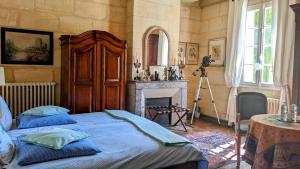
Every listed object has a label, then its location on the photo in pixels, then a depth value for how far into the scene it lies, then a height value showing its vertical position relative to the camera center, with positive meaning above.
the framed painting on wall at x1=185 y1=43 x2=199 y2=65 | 5.93 +0.49
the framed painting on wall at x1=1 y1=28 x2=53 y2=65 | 3.88 +0.41
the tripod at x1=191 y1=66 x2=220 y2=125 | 5.21 -0.48
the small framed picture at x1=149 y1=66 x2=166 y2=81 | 4.91 +0.04
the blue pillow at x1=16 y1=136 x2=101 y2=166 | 1.81 -0.64
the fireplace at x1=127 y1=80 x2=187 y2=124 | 4.59 -0.43
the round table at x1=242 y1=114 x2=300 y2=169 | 2.30 -0.68
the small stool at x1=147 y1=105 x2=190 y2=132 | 4.65 -0.73
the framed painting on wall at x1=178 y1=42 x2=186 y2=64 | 5.55 +0.53
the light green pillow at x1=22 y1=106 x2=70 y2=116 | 2.99 -0.51
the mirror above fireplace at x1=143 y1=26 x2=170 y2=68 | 4.86 +0.53
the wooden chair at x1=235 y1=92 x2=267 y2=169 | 3.58 -0.46
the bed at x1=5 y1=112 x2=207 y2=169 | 1.86 -0.69
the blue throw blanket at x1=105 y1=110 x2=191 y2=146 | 2.30 -0.63
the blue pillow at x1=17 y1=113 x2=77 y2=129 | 2.77 -0.59
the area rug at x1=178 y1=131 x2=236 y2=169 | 3.30 -1.16
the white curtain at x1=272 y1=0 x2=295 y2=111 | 3.97 +0.51
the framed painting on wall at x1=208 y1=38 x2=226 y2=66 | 5.40 +0.55
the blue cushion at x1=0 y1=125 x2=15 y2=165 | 1.80 -0.62
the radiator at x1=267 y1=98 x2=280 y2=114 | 4.26 -0.56
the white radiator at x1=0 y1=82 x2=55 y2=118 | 3.85 -0.40
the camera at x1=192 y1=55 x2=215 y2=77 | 5.18 +0.21
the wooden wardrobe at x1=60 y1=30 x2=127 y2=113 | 3.92 +0.01
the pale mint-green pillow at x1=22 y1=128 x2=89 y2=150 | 1.94 -0.57
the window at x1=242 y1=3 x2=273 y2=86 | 4.53 +0.53
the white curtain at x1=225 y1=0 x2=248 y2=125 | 4.88 +0.52
